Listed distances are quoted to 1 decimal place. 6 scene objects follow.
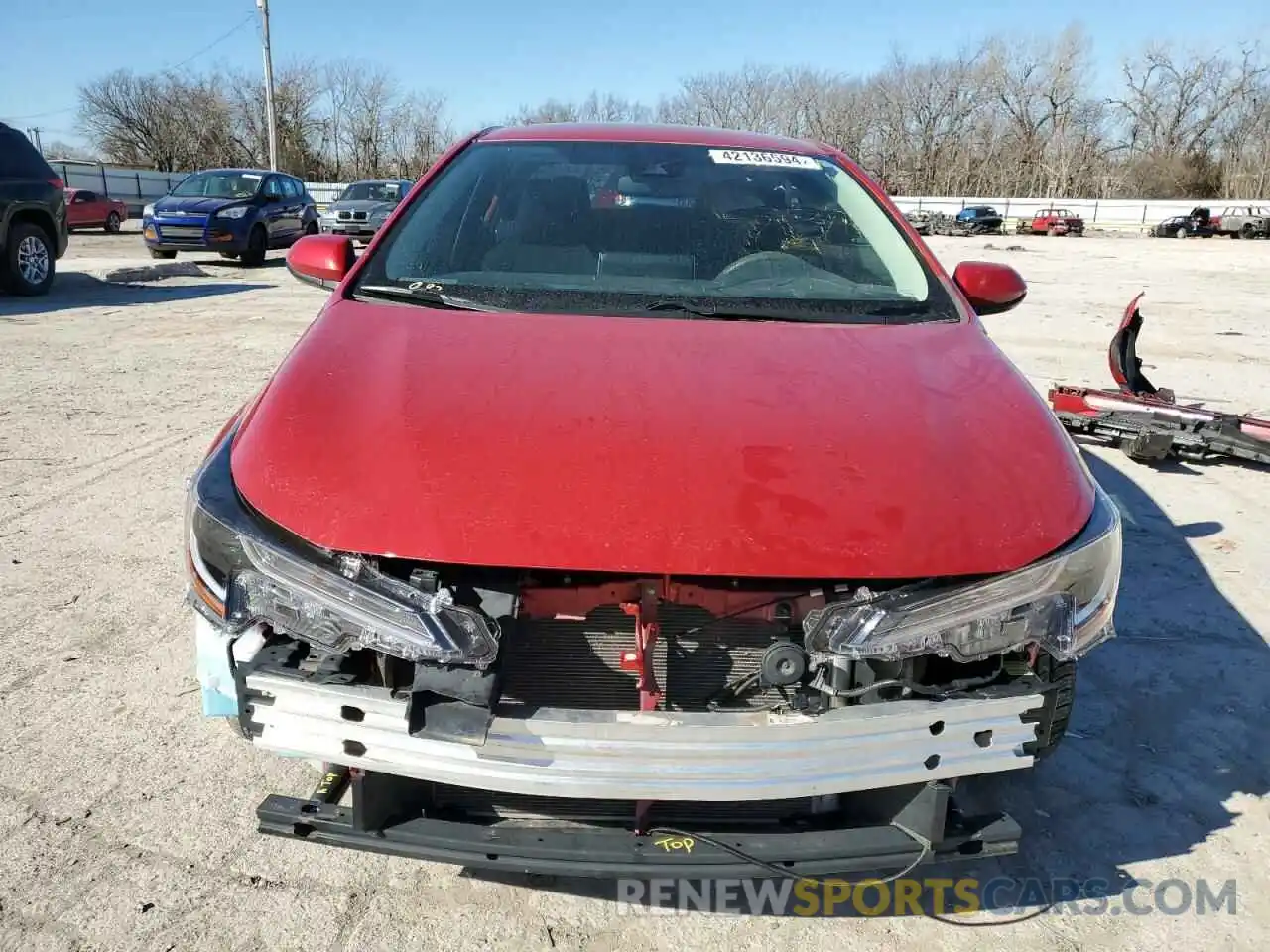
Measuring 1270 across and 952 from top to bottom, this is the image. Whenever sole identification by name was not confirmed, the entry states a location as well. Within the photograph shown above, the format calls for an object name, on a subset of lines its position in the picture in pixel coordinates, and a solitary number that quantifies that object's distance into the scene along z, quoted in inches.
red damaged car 62.9
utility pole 1243.8
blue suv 578.9
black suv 402.9
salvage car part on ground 201.0
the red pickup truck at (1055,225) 1611.7
